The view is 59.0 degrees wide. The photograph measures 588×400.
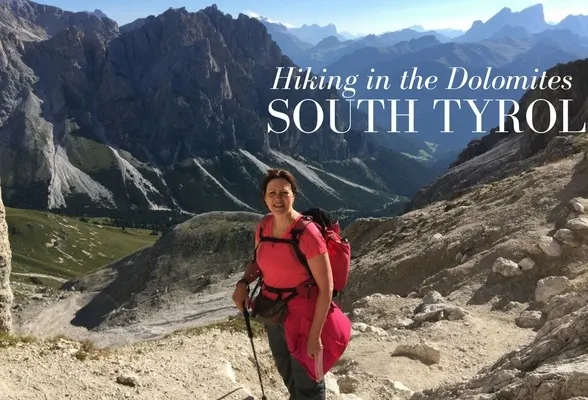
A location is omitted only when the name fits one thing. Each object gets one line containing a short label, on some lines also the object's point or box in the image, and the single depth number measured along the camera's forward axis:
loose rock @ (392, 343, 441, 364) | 13.46
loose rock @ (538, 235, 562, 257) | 18.88
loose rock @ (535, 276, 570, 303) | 16.62
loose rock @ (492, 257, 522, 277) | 19.09
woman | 6.77
